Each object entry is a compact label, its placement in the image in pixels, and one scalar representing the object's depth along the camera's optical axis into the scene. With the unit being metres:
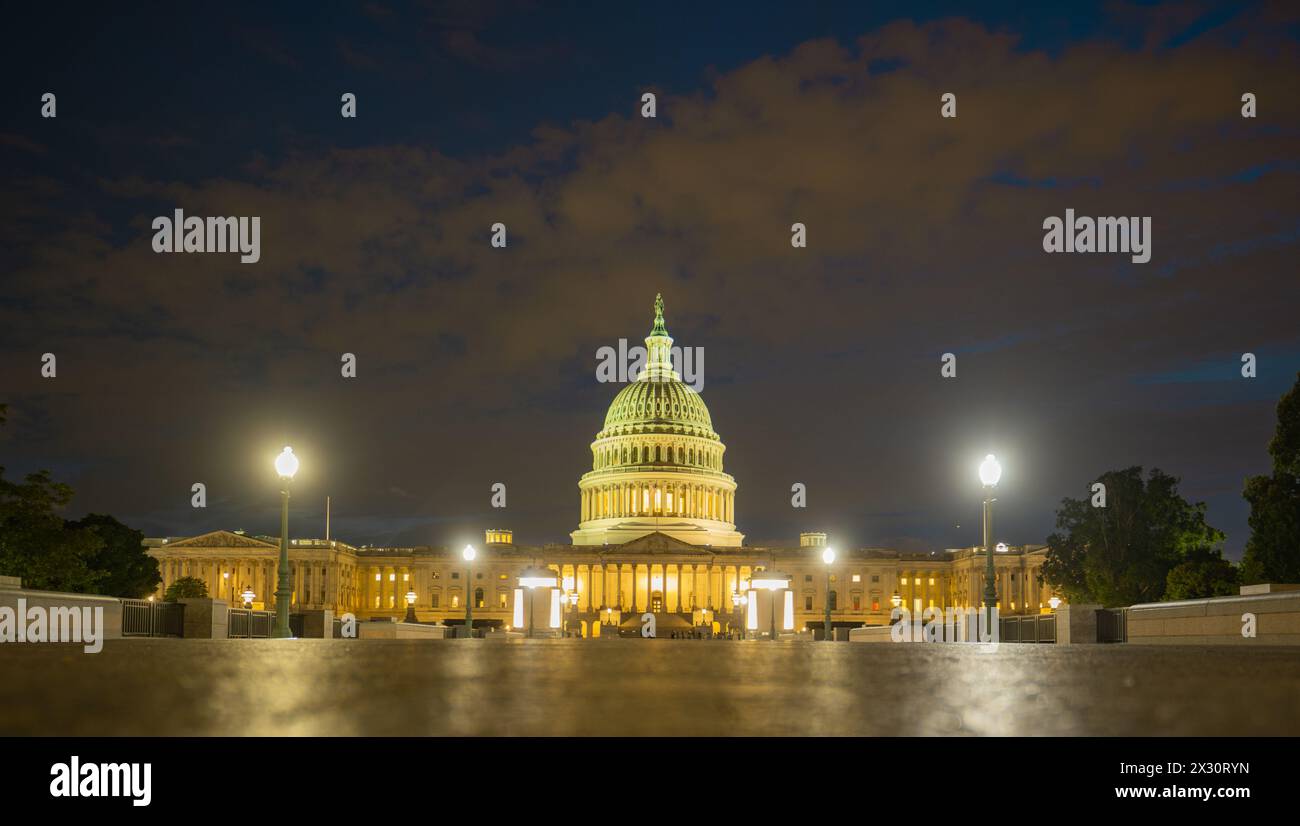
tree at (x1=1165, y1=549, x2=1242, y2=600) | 63.84
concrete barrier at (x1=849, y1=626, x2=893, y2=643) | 58.65
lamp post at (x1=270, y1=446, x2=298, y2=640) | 31.70
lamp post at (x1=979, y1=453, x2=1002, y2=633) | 33.44
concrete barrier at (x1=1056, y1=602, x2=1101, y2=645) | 32.62
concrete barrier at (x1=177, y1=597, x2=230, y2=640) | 30.09
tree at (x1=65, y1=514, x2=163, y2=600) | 81.69
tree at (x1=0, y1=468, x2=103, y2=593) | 57.16
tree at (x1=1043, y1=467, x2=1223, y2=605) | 71.44
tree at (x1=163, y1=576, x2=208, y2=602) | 102.78
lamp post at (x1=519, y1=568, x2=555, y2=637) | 70.00
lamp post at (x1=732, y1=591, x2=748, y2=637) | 121.82
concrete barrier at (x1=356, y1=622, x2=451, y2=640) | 50.56
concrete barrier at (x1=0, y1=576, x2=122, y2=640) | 23.28
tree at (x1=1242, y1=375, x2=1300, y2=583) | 53.25
